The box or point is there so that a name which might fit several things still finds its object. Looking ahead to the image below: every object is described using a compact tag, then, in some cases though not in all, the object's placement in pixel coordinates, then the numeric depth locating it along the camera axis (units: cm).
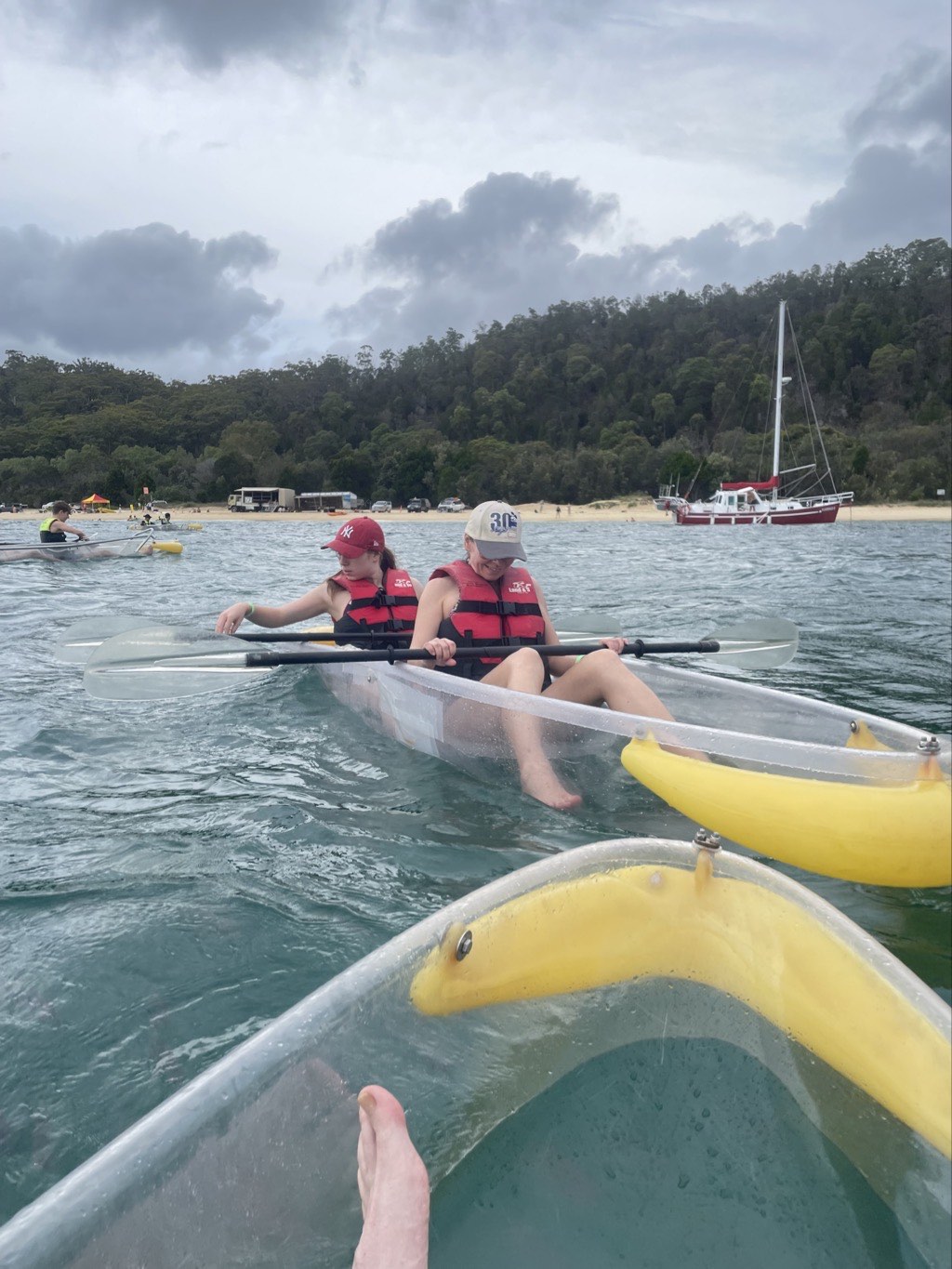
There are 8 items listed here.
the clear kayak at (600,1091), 127
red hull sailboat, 3750
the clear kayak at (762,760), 257
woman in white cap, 369
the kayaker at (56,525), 1645
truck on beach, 5903
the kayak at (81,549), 1599
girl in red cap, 516
